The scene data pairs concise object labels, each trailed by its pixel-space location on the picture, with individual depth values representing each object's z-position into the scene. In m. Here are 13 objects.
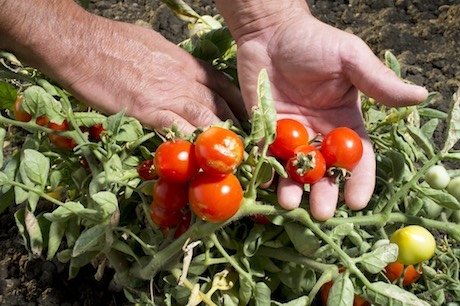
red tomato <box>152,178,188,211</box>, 0.97
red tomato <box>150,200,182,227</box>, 1.01
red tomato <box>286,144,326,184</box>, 0.99
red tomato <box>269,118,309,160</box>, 1.03
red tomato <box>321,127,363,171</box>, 1.03
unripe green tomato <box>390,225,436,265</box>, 1.01
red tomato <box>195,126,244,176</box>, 0.88
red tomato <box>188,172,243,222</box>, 0.91
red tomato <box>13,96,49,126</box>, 1.09
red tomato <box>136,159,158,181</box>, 1.06
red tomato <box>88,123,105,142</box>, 1.18
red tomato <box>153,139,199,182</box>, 0.93
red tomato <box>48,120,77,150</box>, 1.10
